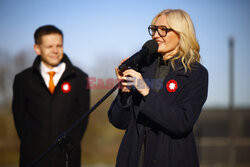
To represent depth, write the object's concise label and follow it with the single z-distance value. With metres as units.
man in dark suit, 13.91
